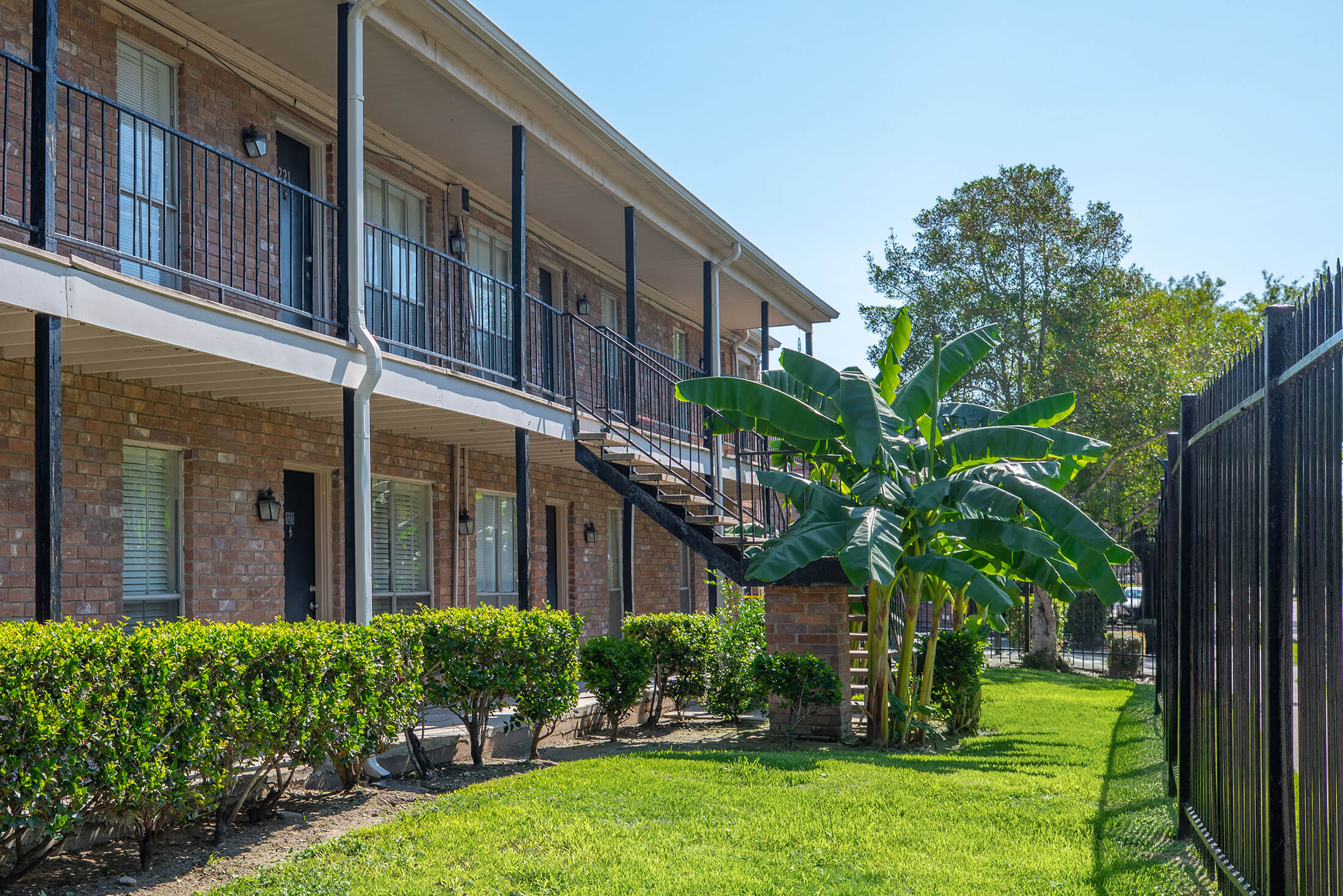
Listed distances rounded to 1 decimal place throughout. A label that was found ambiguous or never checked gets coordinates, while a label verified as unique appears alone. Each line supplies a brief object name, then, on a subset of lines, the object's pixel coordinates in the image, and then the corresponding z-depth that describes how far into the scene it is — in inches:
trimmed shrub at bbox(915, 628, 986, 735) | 415.5
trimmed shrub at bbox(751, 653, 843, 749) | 380.5
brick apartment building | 300.5
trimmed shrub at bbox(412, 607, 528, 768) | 326.3
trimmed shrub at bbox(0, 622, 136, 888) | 190.7
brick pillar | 392.8
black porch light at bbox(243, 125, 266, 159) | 390.9
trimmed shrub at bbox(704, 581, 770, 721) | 434.9
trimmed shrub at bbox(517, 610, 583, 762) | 341.1
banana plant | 334.6
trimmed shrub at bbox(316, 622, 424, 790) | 268.7
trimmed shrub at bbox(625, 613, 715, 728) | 428.1
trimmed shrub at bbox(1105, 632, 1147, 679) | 722.2
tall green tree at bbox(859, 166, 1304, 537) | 758.5
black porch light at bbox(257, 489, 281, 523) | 397.7
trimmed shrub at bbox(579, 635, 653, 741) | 399.5
